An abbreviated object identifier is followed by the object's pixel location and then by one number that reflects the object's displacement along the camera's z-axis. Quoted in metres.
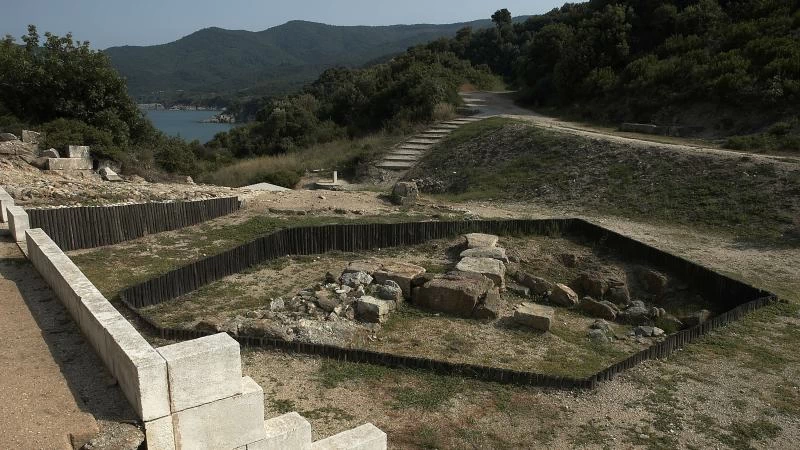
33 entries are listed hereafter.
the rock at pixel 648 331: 9.34
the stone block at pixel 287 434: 4.26
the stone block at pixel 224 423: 3.96
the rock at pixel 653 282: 11.05
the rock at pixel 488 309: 9.60
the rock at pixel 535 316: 9.16
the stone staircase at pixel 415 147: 23.73
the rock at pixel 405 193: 16.96
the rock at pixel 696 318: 9.55
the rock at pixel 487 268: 10.82
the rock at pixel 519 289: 11.00
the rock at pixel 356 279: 10.30
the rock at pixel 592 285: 11.21
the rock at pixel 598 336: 9.05
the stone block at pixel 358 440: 4.69
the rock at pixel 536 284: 11.03
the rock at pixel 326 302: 9.33
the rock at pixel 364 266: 10.87
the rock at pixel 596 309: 10.12
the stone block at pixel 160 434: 3.86
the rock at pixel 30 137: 16.78
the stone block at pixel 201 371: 3.88
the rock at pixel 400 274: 10.33
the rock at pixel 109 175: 16.67
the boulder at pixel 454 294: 9.67
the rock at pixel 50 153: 16.47
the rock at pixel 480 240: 12.59
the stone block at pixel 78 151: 16.88
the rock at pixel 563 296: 10.56
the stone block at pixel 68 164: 16.21
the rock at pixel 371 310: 9.23
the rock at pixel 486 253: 11.86
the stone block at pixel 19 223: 8.66
